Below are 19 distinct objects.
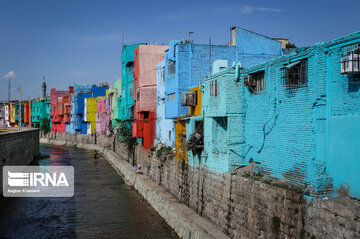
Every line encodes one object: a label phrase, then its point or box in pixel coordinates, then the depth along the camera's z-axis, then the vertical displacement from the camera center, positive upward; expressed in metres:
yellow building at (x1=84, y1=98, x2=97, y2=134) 69.69 +1.19
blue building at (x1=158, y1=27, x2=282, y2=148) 25.92 +4.29
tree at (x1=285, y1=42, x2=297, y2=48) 38.97 +7.56
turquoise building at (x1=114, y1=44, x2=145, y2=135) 44.47 +4.20
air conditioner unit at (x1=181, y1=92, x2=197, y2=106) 21.53 +1.13
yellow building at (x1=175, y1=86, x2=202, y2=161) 21.34 +0.45
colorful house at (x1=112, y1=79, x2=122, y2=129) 52.21 +2.01
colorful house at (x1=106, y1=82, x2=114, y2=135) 57.59 +1.77
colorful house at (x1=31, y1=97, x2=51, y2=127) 94.12 +2.12
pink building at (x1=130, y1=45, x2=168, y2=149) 34.22 +2.65
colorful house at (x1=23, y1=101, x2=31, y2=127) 98.44 +1.39
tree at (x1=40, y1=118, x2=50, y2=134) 90.81 -1.52
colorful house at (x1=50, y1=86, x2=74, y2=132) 80.25 +2.13
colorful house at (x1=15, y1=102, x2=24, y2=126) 100.04 +1.41
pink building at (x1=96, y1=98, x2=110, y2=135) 62.72 -0.05
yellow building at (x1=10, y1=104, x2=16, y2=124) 103.03 +1.47
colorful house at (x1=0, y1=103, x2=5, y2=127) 112.44 +1.30
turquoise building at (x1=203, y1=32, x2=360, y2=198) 9.78 +0.06
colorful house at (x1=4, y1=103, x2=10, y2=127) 108.24 +1.24
